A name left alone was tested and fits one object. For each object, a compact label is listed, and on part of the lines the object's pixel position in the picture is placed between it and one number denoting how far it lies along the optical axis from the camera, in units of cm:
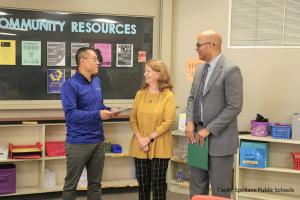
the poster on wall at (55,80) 425
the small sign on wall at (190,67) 453
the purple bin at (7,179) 396
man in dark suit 265
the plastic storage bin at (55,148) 418
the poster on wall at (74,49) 433
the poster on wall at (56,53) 423
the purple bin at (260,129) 392
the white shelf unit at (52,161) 414
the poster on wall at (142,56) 461
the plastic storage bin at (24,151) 398
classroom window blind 405
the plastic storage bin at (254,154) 388
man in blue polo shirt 302
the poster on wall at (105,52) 444
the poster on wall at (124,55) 452
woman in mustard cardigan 313
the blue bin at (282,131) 381
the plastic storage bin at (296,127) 372
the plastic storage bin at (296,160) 381
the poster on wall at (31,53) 414
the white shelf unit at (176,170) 441
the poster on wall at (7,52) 404
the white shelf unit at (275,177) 399
